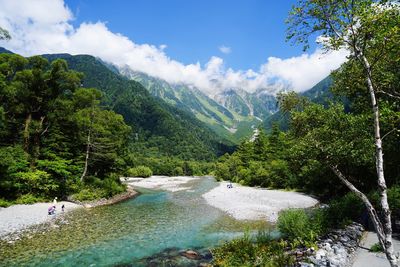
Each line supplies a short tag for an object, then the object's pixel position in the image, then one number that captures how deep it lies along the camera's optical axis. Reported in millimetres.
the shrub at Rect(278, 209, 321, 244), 18156
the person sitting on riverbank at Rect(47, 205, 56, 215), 32812
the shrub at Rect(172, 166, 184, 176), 162200
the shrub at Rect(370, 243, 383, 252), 15424
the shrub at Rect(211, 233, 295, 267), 14883
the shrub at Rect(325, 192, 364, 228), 22344
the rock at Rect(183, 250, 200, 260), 19594
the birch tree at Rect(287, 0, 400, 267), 8812
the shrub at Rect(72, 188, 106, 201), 43066
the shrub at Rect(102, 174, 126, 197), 48969
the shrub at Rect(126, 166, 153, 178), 132000
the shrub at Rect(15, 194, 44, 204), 37284
